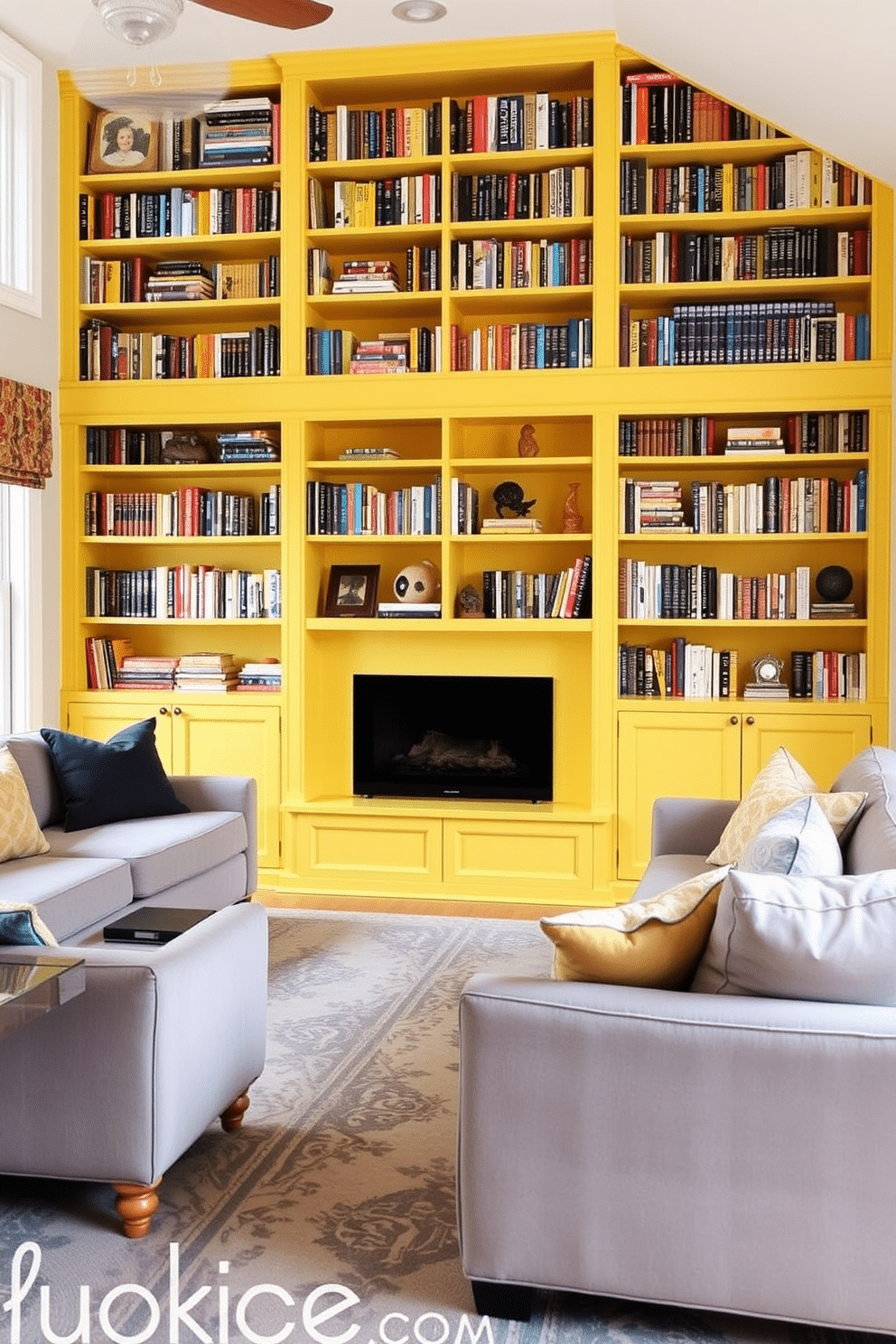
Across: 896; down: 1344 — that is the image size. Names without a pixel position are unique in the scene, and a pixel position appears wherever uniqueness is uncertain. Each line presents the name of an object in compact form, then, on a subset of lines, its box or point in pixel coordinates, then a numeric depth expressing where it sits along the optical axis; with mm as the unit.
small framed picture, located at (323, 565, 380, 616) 5926
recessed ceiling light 5098
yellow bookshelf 5461
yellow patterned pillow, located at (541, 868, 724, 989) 2287
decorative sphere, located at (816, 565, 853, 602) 5508
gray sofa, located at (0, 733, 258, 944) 3828
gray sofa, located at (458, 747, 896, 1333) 2100
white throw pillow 2166
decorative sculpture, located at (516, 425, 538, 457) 5758
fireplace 5852
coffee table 2283
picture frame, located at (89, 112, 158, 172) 3227
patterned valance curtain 5449
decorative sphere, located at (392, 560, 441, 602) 5848
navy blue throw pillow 4684
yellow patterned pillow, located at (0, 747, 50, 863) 4121
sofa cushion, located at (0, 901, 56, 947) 2631
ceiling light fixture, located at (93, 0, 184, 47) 2395
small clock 5559
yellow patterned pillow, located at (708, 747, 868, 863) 3225
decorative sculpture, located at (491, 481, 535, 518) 5777
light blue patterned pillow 2568
